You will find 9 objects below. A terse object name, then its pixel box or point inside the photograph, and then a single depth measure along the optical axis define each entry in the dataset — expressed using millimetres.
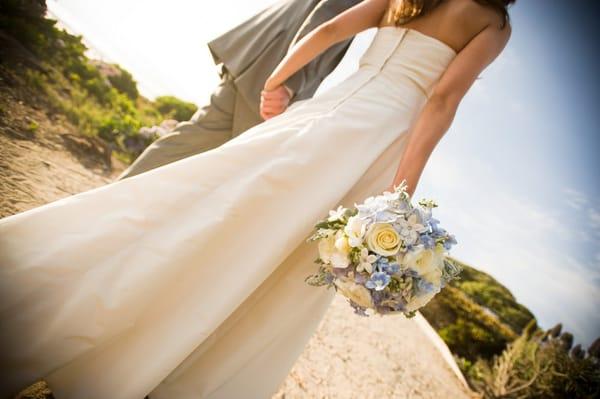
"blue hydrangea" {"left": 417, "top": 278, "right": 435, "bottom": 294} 1147
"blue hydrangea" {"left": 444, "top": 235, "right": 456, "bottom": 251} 1196
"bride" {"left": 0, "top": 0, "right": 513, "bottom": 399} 1041
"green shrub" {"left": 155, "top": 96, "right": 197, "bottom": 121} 16202
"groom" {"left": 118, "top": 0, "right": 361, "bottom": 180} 2449
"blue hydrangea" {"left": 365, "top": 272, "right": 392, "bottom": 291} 1082
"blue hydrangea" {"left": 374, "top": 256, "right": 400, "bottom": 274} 1118
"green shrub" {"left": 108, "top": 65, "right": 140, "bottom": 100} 13098
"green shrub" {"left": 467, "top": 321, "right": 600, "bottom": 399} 7281
